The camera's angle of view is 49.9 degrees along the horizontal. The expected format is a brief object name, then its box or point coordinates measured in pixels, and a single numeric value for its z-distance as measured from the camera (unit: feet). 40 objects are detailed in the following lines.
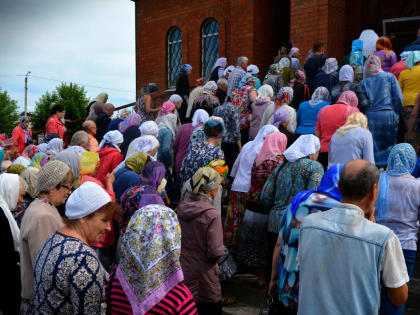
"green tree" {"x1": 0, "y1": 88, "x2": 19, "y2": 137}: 183.60
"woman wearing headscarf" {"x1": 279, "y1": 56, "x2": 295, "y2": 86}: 31.53
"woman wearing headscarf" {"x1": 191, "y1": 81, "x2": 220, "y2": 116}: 27.07
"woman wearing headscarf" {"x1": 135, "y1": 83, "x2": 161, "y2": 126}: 33.71
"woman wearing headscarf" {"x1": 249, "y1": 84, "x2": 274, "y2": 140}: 26.17
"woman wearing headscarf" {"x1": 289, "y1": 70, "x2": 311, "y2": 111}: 28.66
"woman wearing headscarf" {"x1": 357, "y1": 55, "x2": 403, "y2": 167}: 22.93
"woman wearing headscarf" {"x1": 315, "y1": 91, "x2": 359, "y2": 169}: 21.49
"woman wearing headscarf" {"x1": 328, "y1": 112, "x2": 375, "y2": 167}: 18.07
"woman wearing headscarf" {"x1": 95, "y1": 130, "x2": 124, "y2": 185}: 20.33
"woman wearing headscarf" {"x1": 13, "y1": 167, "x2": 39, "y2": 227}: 14.81
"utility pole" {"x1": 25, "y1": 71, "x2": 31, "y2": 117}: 171.94
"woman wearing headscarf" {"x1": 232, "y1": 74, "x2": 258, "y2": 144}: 26.94
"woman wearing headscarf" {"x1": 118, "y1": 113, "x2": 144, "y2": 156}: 26.25
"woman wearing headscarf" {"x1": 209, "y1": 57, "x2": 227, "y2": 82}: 38.83
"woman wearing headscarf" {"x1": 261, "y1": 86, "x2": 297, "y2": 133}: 24.86
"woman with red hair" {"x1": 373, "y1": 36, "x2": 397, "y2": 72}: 29.01
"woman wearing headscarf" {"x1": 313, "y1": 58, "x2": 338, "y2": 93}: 27.48
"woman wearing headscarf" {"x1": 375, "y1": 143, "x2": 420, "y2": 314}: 14.08
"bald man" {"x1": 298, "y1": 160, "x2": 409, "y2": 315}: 7.70
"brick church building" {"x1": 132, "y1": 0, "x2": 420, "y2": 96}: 41.65
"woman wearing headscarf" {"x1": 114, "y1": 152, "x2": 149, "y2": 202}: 15.93
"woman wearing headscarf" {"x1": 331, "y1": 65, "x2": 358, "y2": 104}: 25.99
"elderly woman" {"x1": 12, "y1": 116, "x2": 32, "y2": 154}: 37.26
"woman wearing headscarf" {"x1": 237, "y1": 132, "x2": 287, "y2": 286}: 17.58
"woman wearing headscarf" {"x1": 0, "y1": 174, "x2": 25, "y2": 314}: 12.66
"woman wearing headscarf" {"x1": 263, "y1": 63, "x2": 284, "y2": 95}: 30.81
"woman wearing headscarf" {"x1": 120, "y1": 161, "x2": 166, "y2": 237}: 13.03
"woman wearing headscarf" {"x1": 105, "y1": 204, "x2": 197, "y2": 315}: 8.43
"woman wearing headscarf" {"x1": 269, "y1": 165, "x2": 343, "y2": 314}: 9.95
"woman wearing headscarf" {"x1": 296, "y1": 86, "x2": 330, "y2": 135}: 24.31
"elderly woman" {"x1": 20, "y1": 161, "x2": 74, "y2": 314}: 11.21
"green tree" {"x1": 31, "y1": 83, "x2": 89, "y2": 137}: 159.02
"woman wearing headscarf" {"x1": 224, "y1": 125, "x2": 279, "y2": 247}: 19.20
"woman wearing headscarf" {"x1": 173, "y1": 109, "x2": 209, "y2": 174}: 23.81
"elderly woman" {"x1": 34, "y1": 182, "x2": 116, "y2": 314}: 8.13
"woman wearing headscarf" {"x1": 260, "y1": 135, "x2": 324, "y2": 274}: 14.11
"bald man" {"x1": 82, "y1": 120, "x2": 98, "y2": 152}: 24.91
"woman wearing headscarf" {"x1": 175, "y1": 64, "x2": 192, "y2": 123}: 35.97
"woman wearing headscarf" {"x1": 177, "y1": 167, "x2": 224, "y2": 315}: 12.44
